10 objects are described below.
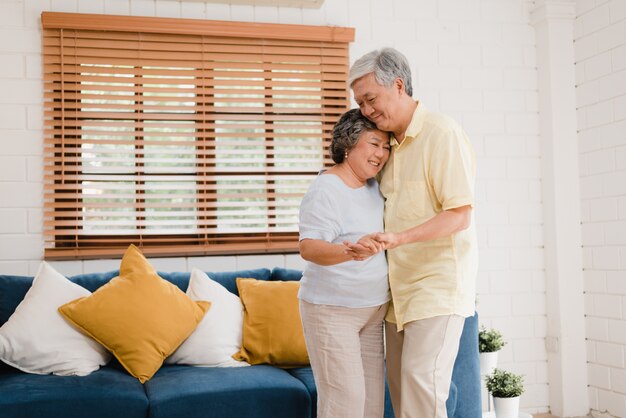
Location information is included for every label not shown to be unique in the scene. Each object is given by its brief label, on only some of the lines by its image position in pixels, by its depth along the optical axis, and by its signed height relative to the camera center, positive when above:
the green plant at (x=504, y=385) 3.66 -0.92
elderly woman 2.34 -0.22
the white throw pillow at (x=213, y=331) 3.40 -0.56
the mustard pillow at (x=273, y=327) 3.40 -0.54
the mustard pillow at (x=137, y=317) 3.21 -0.46
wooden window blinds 4.06 +0.56
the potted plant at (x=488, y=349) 3.81 -0.75
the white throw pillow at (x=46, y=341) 3.17 -0.55
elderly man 2.28 -0.06
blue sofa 2.81 -0.73
